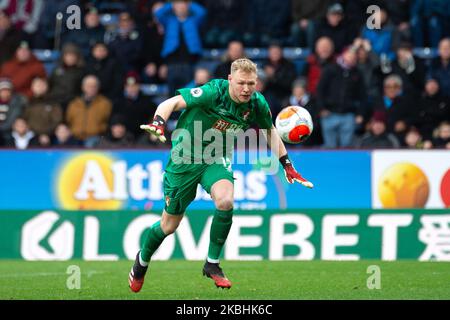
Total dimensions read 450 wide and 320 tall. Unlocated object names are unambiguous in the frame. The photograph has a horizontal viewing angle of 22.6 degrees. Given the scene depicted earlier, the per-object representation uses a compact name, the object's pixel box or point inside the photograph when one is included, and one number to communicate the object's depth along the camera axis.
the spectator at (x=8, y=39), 19.34
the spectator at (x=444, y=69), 17.80
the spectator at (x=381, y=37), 18.36
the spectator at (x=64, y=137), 17.26
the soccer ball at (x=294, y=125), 10.22
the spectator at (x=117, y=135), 17.23
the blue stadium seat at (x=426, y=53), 18.91
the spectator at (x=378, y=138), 16.83
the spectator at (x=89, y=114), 17.56
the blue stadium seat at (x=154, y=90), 18.89
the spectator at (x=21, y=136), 17.43
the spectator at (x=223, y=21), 19.58
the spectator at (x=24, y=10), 20.25
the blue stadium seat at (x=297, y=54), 19.23
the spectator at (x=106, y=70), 18.36
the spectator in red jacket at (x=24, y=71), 18.72
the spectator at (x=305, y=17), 19.20
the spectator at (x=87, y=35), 19.05
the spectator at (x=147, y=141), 17.28
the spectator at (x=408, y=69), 17.95
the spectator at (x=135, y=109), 17.69
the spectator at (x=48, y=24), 20.03
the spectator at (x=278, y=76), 17.94
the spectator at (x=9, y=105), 18.03
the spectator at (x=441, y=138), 16.75
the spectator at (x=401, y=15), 18.64
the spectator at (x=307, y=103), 17.00
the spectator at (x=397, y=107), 17.20
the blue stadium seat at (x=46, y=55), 19.86
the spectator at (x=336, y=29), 18.25
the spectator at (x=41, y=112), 17.66
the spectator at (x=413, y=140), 16.75
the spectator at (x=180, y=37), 18.47
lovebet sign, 14.74
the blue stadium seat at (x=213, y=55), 19.38
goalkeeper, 10.11
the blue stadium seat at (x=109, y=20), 20.16
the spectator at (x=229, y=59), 17.45
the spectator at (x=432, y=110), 17.30
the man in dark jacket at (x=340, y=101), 17.25
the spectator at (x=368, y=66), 17.89
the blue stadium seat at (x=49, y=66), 19.56
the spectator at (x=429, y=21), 19.08
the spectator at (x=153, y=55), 18.89
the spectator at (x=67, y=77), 18.17
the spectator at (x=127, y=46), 18.88
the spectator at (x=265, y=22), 19.41
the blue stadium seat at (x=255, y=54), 19.20
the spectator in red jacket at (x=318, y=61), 17.75
